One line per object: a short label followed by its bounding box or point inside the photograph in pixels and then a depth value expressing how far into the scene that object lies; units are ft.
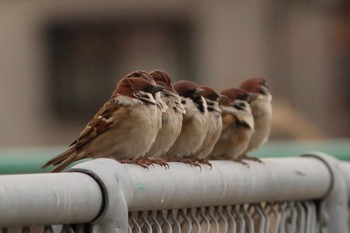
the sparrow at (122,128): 32.07
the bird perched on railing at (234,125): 39.63
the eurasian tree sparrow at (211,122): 36.27
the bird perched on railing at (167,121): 32.78
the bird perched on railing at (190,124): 35.04
